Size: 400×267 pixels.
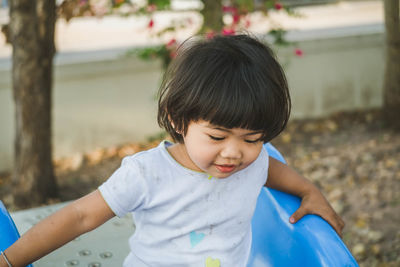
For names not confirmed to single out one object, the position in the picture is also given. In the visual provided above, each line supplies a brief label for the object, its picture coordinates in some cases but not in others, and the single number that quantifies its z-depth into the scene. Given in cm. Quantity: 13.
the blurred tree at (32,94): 267
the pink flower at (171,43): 328
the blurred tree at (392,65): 370
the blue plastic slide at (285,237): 135
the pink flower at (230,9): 324
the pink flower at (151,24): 322
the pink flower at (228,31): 293
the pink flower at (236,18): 322
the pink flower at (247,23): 320
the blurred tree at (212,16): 348
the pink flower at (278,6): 319
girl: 113
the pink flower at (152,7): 341
